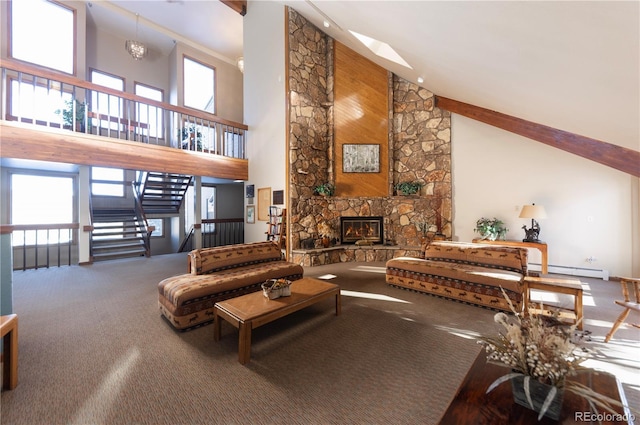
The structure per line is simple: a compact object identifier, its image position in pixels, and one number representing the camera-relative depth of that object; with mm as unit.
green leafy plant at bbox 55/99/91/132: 4898
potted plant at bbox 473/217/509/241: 5555
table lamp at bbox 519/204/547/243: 4930
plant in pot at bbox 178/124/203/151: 6254
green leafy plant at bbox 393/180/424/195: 6444
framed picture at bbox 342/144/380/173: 6754
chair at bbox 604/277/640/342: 2397
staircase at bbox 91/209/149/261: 6676
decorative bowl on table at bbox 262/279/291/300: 2680
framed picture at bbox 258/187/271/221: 6620
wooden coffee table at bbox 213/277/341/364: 2240
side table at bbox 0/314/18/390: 1878
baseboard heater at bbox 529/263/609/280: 4770
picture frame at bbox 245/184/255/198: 7078
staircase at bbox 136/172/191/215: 7395
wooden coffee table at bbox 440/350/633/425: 1175
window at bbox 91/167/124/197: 7551
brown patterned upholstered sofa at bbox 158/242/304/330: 2842
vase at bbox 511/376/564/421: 1155
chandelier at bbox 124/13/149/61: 6668
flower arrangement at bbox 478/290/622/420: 1146
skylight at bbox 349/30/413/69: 5549
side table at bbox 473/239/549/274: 4941
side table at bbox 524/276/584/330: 2775
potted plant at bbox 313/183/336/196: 6477
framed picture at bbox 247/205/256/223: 7066
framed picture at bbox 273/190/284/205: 6225
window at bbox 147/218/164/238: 8586
